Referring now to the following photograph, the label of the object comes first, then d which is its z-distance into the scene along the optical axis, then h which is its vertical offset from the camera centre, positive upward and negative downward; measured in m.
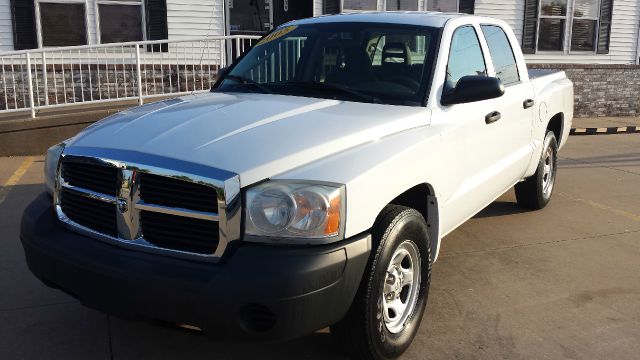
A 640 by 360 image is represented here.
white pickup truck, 2.49 -0.70
